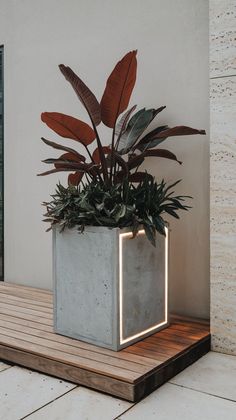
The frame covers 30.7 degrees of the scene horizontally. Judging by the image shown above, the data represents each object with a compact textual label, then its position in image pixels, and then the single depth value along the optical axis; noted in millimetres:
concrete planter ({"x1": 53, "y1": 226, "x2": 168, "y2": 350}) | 2240
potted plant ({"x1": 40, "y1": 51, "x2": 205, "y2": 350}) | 2258
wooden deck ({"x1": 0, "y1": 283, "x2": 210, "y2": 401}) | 1979
